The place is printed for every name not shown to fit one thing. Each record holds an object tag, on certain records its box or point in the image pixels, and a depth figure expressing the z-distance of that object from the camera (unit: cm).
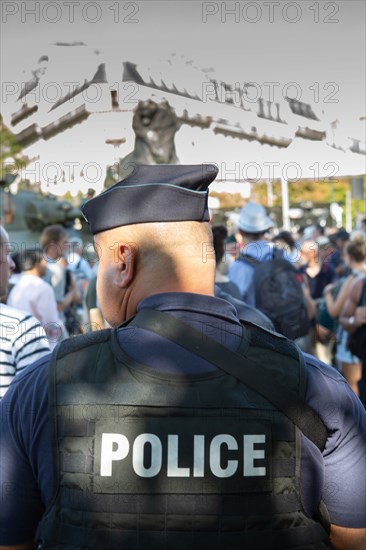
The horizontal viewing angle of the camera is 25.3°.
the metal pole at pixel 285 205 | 2247
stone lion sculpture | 1355
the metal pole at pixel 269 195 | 3183
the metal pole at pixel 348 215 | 4127
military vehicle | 1738
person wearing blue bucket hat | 707
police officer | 181
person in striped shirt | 377
